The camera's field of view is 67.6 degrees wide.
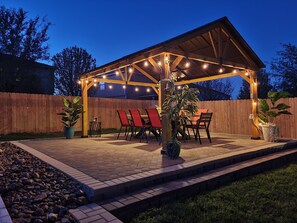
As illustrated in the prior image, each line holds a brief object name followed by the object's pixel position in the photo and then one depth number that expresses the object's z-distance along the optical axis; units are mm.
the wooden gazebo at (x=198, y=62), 5246
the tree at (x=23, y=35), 14188
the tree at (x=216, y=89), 20781
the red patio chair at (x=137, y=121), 6832
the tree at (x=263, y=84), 16750
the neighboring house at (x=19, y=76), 13695
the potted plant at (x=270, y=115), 6402
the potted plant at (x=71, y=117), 8008
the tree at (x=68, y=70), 18375
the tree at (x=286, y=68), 15750
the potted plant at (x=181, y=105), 4535
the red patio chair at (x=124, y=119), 7475
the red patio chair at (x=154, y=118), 5941
